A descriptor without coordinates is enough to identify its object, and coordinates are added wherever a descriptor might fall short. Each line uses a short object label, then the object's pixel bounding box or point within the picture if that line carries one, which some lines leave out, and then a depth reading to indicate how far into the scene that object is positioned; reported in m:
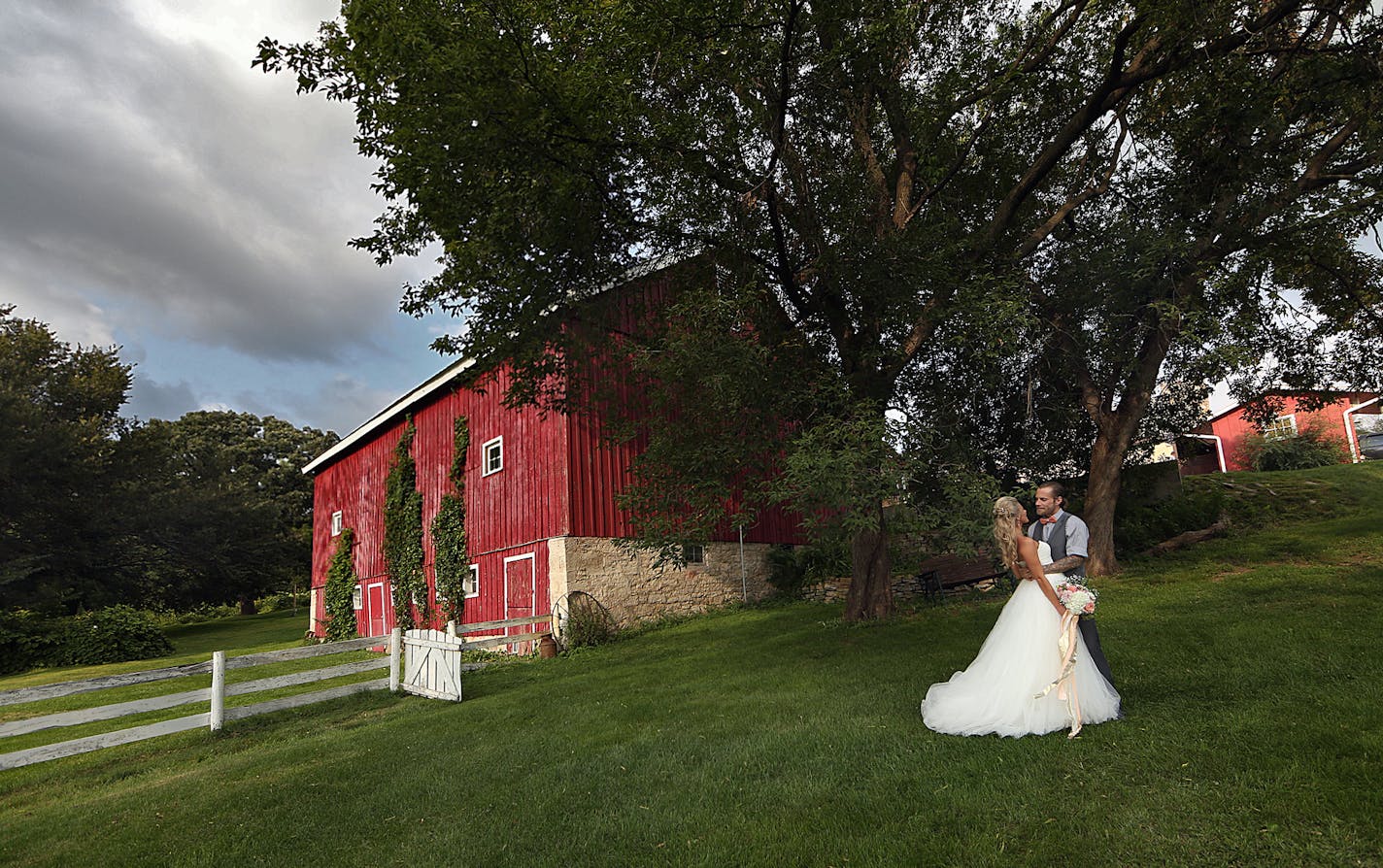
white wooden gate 10.03
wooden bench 14.46
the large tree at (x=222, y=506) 33.91
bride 5.38
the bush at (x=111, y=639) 23.39
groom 5.57
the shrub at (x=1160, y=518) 15.59
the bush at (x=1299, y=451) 27.67
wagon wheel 14.48
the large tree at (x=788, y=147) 9.12
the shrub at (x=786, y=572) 17.97
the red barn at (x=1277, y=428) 31.02
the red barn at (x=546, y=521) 15.45
